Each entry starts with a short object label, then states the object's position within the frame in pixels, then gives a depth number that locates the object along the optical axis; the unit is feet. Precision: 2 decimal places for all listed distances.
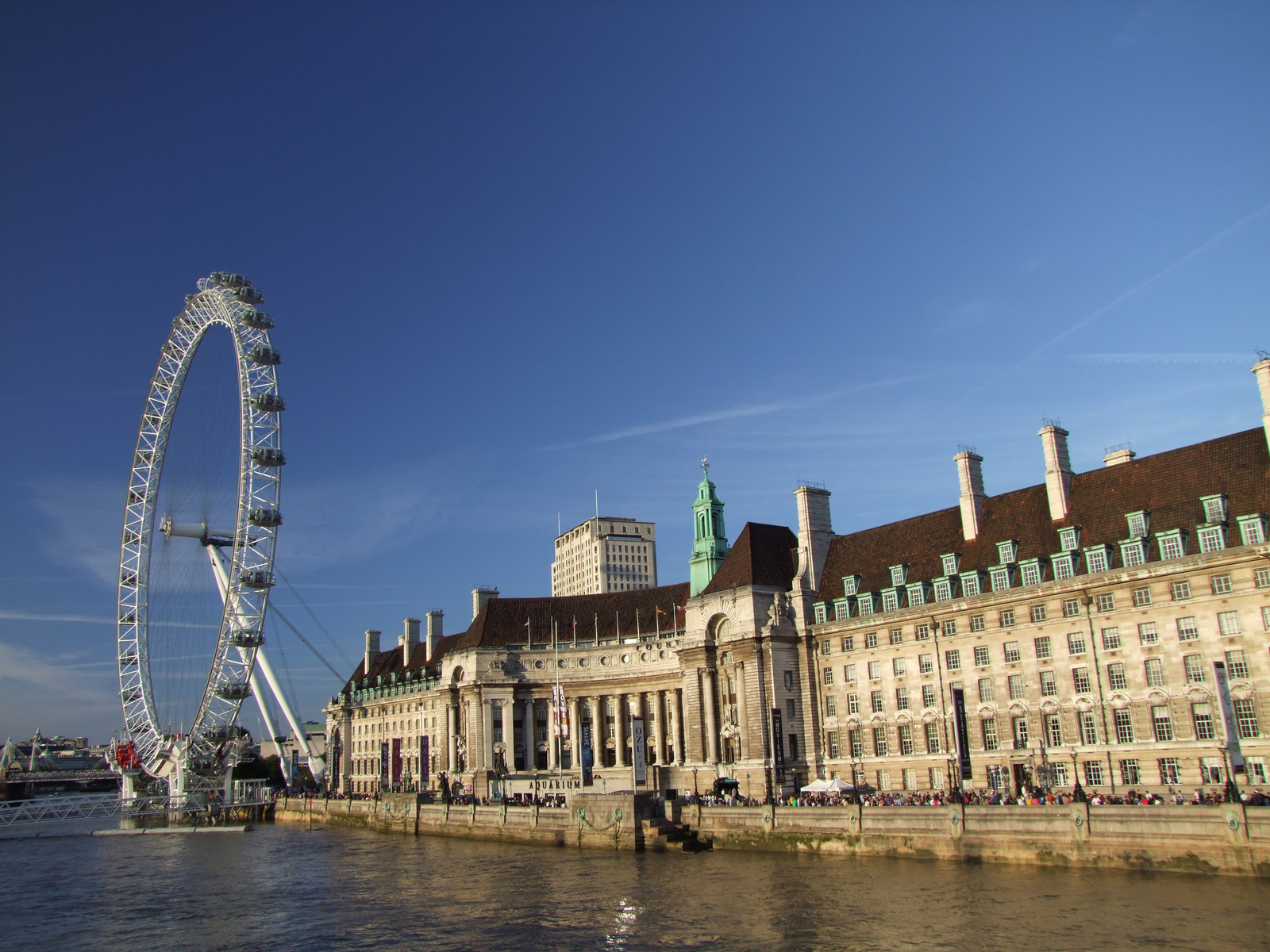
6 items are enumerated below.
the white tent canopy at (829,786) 214.90
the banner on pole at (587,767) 315.17
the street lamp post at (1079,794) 175.26
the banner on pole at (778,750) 272.72
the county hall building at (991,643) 196.85
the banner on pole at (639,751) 278.26
